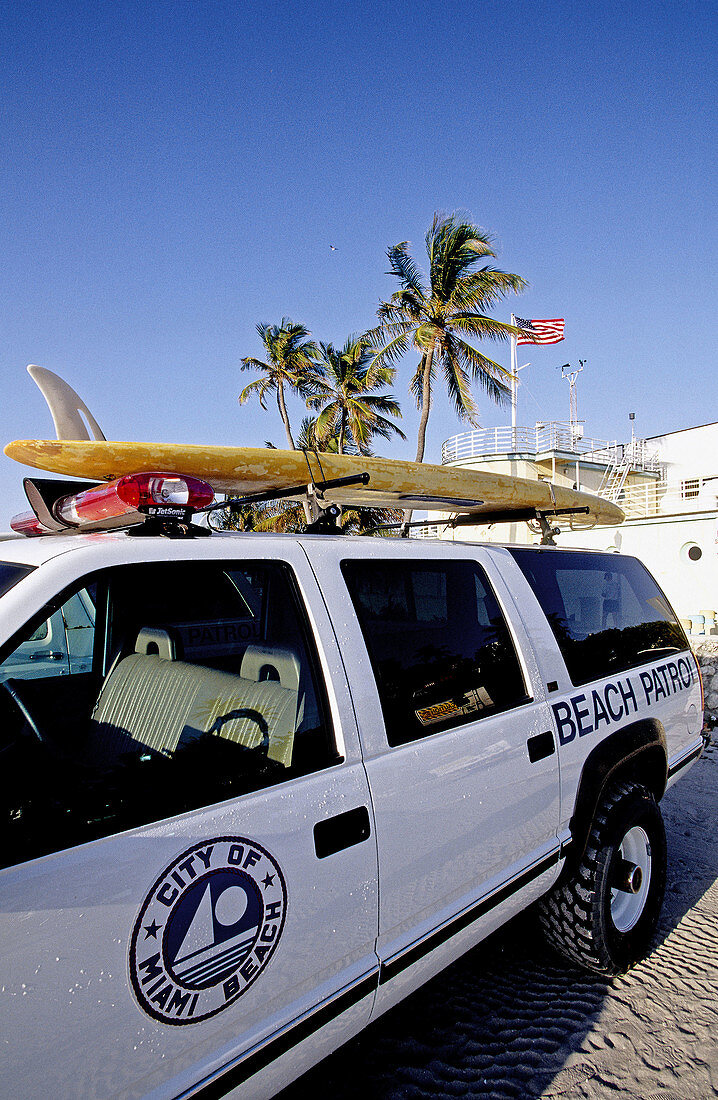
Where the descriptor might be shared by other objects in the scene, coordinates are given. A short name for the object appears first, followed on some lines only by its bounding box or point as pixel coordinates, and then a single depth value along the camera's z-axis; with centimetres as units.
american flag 2375
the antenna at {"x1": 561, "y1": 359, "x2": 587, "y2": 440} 2918
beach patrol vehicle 117
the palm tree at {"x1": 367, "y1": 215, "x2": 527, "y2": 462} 1859
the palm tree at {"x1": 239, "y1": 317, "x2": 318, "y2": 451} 2686
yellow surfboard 244
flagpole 2544
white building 1508
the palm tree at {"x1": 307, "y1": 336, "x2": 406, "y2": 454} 2448
